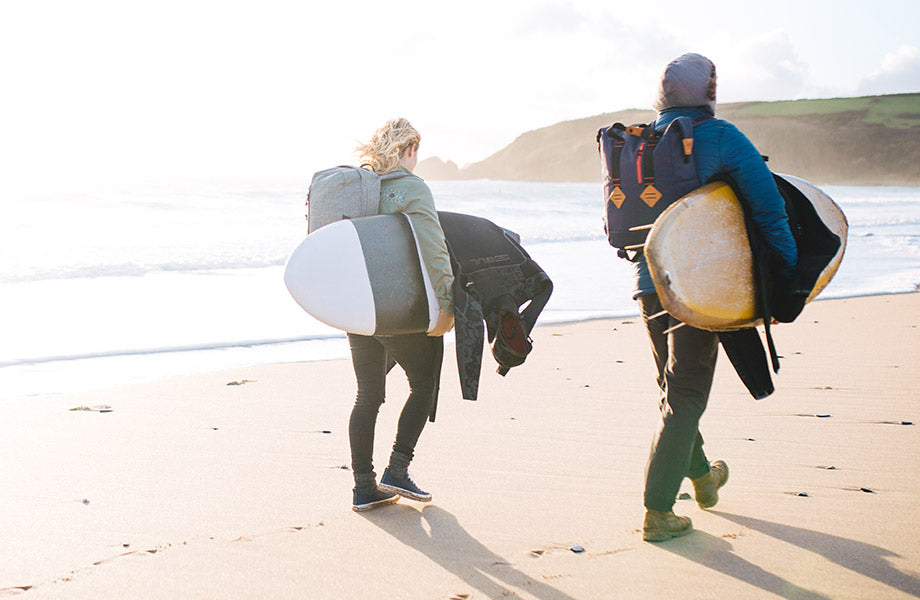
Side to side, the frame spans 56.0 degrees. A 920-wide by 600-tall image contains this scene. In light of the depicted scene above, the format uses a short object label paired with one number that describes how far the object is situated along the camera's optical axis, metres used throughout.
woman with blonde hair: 3.47
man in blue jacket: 2.95
